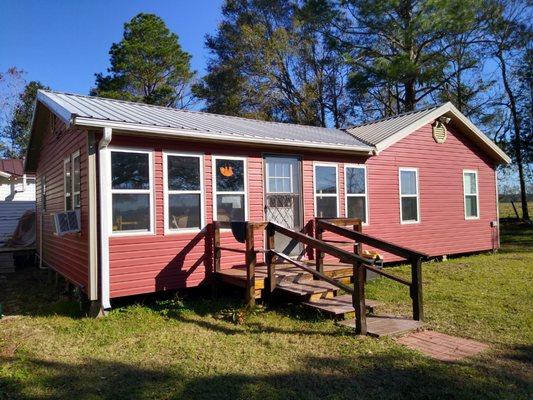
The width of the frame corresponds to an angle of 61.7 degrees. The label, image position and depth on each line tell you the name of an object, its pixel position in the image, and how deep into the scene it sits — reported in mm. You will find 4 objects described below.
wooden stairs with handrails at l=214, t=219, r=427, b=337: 5430
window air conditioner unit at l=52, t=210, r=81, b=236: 7016
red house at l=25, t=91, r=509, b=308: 6637
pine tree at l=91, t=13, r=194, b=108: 23641
